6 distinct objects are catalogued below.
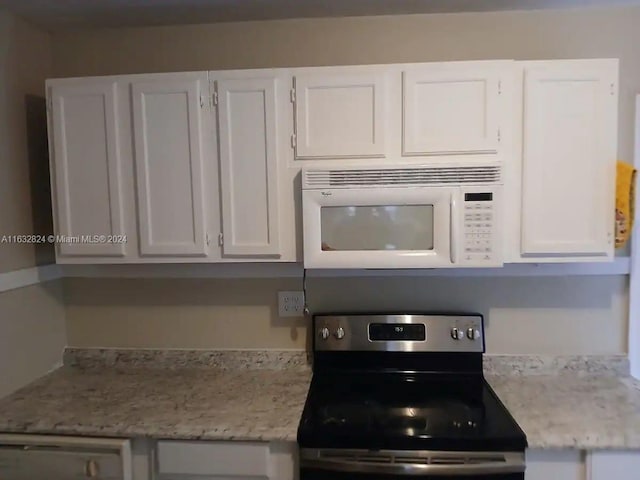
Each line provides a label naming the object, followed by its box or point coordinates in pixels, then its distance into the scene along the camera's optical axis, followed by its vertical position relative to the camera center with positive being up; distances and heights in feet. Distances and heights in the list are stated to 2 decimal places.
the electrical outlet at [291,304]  6.66 -1.26
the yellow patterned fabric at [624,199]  5.60 +0.17
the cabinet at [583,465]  4.69 -2.63
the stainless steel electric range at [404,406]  4.71 -2.30
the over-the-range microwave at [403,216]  5.28 +0.00
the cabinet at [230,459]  4.96 -2.63
